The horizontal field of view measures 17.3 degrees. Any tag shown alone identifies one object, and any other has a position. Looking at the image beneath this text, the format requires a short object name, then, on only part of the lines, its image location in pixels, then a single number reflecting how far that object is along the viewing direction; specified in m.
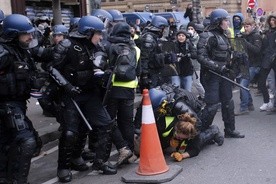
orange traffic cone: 9.65
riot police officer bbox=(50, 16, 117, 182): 9.49
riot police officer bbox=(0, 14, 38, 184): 8.49
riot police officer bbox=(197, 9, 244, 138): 11.89
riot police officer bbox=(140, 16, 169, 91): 13.18
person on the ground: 10.47
